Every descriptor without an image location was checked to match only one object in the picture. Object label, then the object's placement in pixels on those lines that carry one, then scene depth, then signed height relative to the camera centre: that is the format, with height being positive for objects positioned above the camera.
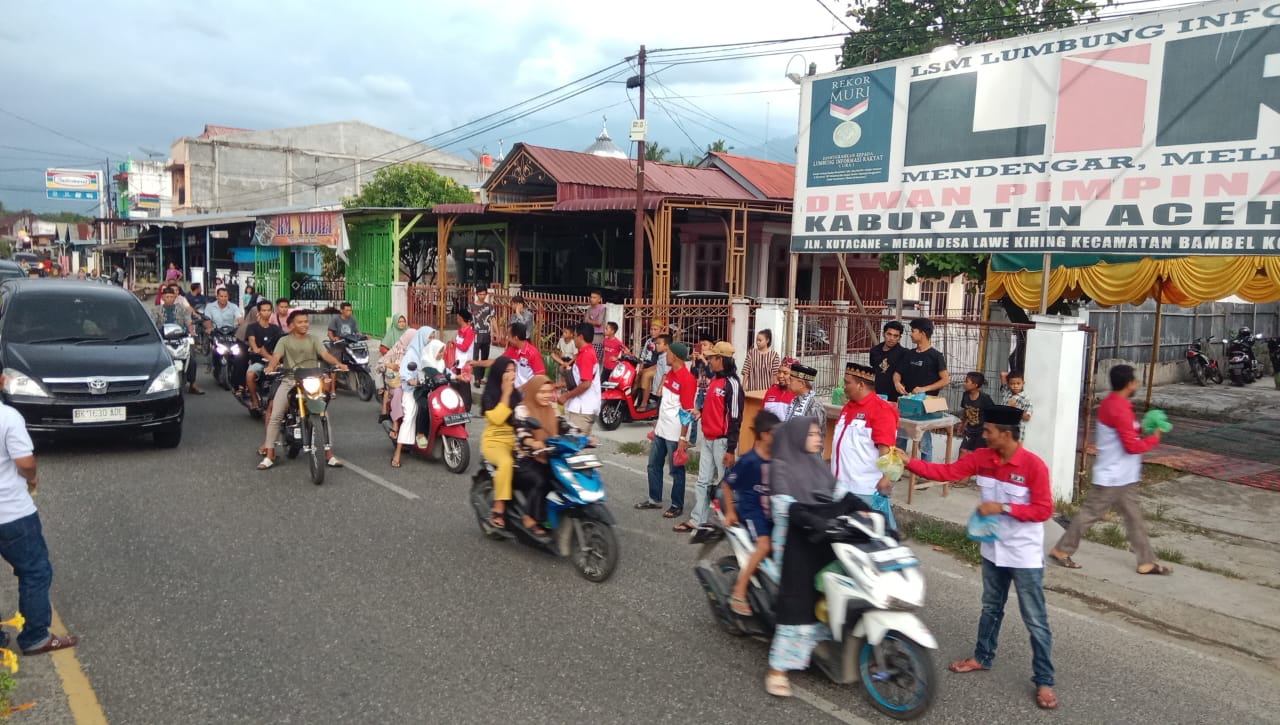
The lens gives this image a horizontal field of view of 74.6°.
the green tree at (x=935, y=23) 22.81 +7.91
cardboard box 8.34 -0.99
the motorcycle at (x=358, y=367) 13.68 -1.26
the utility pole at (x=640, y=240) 16.00 +1.18
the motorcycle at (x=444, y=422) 9.05 -1.41
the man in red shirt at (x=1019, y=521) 4.39 -1.11
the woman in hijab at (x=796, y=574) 4.29 -1.38
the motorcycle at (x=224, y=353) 13.30 -1.10
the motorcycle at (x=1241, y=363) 18.61 -0.99
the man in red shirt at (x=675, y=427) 7.39 -1.14
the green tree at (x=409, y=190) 35.38 +4.40
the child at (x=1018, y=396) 8.42 -0.86
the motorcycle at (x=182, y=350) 13.10 -1.04
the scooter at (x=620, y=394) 12.18 -1.38
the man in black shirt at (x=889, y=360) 8.79 -0.56
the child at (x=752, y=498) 4.71 -1.13
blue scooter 5.93 -1.57
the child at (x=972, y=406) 8.38 -0.98
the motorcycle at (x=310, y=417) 8.30 -1.33
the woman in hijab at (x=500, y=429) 6.45 -1.05
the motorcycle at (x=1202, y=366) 18.59 -1.09
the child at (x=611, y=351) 12.30 -0.78
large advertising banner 7.94 +1.85
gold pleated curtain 11.32 +0.49
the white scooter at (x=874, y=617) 4.05 -1.52
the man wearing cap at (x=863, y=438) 5.94 -0.93
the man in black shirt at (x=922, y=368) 8.48 -0.61
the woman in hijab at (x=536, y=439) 6.26 -1.07
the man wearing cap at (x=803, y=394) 6.52 -0.70
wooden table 8.05 -1.15
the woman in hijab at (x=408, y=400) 9.34 -1.20
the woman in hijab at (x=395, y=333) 11.12 -0.55
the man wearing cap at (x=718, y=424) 7.04 -1.02
